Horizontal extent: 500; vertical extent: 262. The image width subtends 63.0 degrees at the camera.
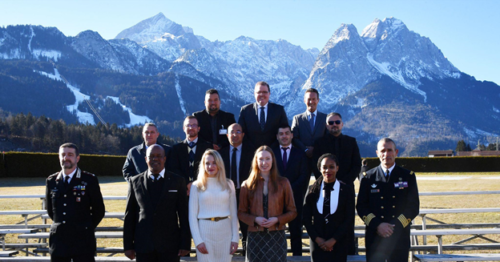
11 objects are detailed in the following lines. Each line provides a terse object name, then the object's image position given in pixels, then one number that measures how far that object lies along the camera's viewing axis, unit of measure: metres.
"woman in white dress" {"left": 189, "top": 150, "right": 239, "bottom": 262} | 4.67
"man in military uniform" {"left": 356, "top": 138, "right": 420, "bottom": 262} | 4.93
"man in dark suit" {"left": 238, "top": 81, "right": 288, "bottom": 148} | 6.48
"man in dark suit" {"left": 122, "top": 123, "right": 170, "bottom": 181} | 6.10
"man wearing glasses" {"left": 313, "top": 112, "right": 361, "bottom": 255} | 6.06
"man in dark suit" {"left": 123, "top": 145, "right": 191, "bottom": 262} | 4.66
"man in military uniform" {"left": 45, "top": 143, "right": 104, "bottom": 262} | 4.76
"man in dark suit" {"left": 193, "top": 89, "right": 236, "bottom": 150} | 6.57
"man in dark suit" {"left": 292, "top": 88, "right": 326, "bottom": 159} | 6.55
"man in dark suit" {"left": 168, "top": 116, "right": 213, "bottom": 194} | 5.99
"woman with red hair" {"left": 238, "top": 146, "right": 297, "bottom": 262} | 4.72
